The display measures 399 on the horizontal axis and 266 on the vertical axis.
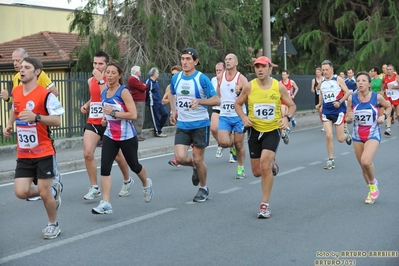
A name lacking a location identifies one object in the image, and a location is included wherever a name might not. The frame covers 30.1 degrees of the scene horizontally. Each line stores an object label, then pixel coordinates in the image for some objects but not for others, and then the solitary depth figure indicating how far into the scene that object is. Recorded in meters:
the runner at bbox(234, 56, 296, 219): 8.38
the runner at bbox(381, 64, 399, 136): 20.59
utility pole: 23.58
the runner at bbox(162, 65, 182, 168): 16.74
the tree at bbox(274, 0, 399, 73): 38.12
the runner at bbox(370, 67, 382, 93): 22.09
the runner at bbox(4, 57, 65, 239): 7.18
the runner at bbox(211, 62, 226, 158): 12.65
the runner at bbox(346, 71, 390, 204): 9.48
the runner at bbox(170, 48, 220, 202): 9.40
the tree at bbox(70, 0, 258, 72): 23.92
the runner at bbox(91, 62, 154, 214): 8.50
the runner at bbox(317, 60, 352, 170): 13.25
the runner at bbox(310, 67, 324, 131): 21.67
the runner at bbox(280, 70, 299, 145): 23.23
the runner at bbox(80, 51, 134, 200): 9.56
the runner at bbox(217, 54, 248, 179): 11.80
